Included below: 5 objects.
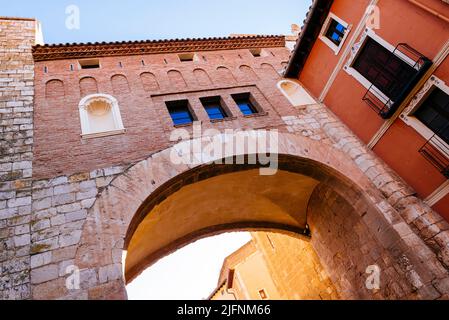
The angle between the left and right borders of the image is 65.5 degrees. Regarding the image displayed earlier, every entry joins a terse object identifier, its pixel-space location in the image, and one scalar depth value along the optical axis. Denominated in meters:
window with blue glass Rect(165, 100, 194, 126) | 8.45
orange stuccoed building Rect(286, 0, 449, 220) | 6.46
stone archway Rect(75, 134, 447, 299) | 5.35
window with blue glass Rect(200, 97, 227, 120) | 8.77
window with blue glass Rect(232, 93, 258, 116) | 9.18
